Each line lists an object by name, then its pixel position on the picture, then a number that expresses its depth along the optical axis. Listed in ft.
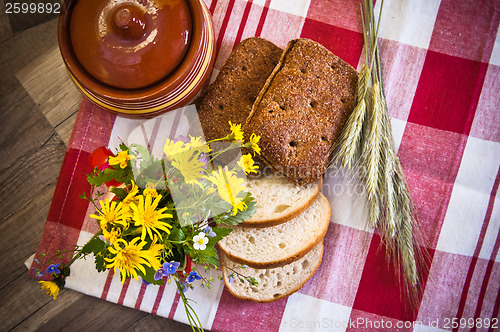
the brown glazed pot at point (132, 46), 1.58
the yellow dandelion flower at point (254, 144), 1.61
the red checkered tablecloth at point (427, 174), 1.94
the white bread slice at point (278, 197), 1.83
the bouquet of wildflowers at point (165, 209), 1.48
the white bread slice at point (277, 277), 1.91
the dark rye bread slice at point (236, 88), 1.85
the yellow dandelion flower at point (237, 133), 1.60
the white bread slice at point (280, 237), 1.86
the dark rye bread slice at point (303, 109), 1.79
